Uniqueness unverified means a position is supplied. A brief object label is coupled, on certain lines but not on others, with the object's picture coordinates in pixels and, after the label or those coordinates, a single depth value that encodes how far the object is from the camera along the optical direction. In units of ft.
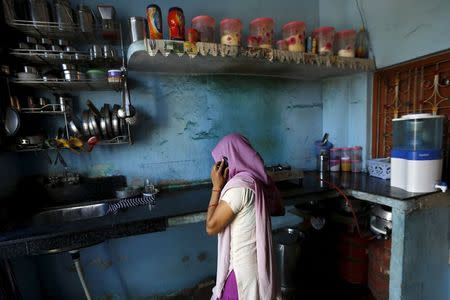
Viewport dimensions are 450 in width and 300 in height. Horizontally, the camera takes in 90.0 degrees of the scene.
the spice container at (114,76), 4.45
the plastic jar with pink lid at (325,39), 5.61
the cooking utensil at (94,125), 4.72
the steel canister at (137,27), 4.53
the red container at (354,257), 5.96
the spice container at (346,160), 6.73
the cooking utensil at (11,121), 4.19
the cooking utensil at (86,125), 4.72
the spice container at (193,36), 4.47
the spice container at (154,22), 4.29
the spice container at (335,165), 6.80
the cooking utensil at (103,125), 4.79
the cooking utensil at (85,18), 4.44
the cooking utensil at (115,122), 4.84
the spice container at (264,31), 5.29
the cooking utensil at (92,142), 4.59
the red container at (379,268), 5.36
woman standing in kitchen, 3.24
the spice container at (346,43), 5.71
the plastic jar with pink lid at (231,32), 4.74
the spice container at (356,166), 6.63
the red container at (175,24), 4.46
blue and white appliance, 4.37
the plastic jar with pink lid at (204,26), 4.95
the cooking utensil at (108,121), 4.81
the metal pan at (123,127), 4.92
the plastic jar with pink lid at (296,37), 5.28
